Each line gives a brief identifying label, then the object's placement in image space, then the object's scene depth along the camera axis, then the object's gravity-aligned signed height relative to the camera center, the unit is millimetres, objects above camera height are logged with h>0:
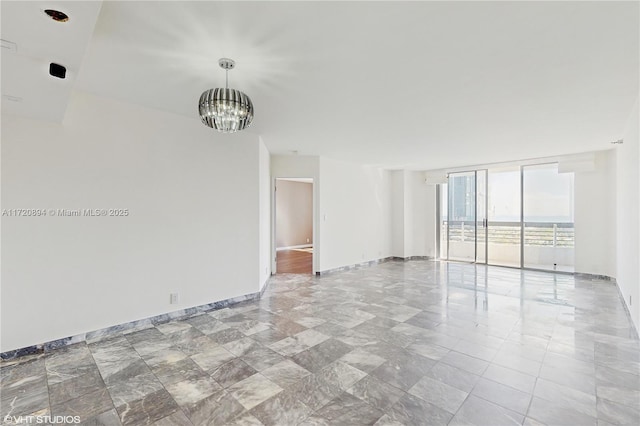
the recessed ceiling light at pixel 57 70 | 1991 +1026
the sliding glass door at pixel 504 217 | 7023 -2
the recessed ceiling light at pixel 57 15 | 1501 +1074
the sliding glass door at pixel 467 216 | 7406 +11
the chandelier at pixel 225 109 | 2127 +809
